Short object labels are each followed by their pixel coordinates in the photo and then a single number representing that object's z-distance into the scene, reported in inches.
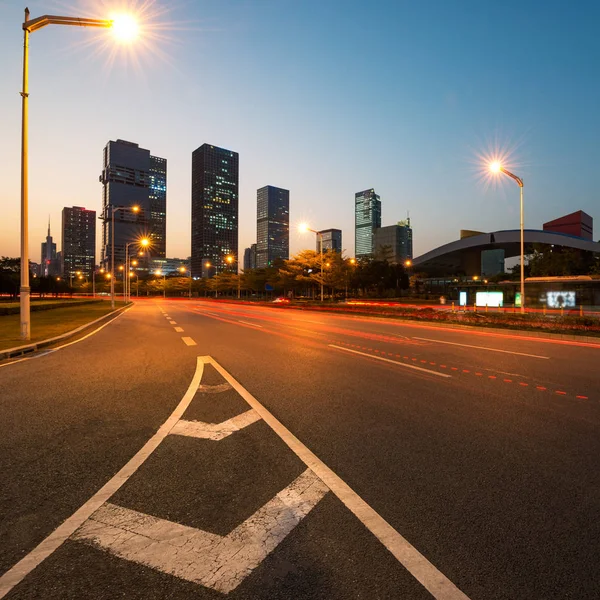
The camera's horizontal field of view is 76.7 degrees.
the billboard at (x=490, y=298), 1477.6
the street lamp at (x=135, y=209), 1327.5
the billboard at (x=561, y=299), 1346.0
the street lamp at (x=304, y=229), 1566.2
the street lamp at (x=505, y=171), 857.5
